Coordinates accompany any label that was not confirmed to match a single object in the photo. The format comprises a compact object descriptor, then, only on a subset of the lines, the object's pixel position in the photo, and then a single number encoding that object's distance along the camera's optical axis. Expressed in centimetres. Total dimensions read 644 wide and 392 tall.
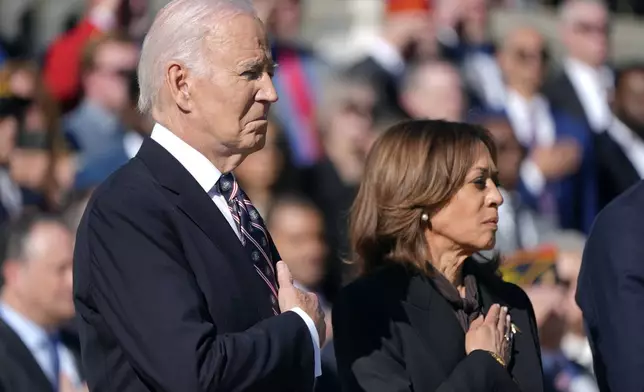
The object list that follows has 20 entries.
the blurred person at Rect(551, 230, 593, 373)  1282
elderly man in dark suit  642
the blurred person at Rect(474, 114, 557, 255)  1487
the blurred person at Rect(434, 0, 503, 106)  1917
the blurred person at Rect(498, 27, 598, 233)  1753
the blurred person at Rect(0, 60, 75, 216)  1527
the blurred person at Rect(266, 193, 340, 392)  1335
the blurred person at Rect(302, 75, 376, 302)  1558
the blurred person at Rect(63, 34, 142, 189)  1550
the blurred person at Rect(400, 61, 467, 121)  1703
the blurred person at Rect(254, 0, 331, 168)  1722
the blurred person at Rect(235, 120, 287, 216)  1459
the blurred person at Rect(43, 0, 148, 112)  1666
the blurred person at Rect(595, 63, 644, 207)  1789
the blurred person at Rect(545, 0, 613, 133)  1937
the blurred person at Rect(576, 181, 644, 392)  842
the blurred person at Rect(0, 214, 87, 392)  1203
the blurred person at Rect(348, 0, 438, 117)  1770
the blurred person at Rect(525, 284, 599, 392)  1237
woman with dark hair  811
